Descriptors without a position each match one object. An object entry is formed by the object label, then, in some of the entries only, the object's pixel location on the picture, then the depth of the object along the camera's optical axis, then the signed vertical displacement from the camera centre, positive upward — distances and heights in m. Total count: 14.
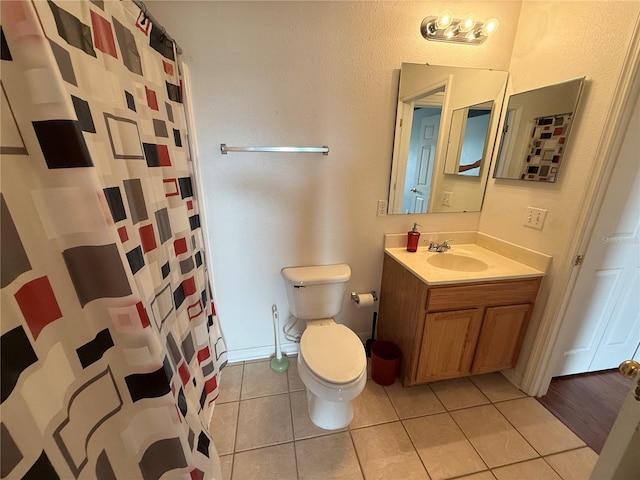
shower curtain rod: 0.95 +0.54
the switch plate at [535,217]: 1.45 -0.31
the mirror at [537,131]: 1.32 +0.16
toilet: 1.21 -0.94
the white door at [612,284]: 1.23 -0.66
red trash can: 1.63 -1.22
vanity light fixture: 1.41 +0.71
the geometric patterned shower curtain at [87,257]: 0.49 -0.21
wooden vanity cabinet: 1.39 -0.89
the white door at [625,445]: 0.60 -0.66
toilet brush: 1.75 -1.34
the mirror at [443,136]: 1.55 +0.15
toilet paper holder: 1.80 -0.91
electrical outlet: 1.71 -0.29
